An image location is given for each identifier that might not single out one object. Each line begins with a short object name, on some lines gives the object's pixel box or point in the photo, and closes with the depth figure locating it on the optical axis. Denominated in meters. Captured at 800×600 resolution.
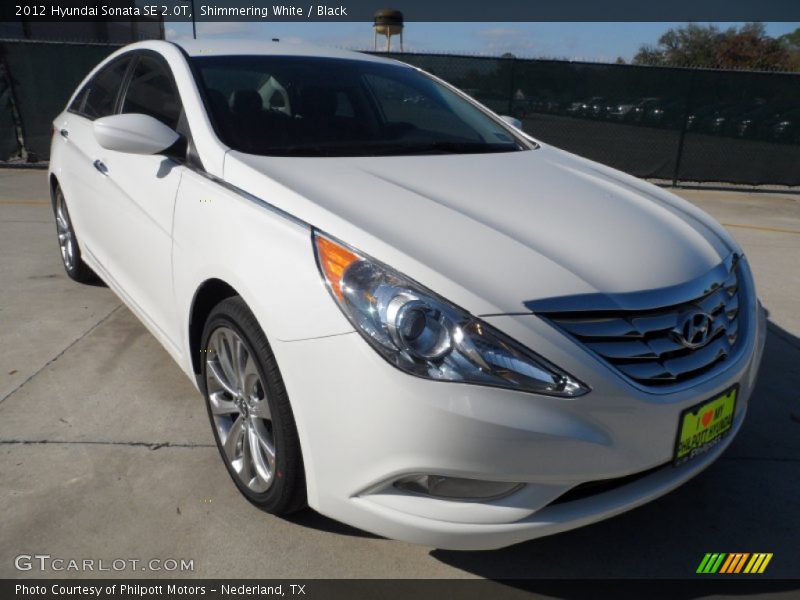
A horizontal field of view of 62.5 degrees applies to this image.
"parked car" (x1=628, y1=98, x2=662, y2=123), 9.80
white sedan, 1.66
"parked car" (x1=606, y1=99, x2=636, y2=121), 9.80
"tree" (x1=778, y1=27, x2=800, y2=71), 40.32
